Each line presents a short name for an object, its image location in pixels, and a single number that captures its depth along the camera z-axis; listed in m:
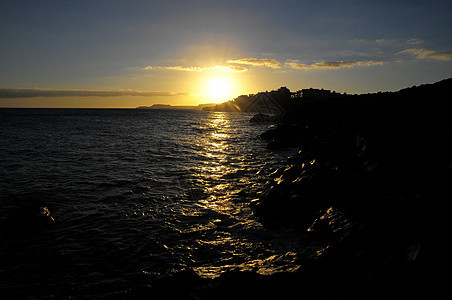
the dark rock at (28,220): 9.73
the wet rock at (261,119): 98.88
